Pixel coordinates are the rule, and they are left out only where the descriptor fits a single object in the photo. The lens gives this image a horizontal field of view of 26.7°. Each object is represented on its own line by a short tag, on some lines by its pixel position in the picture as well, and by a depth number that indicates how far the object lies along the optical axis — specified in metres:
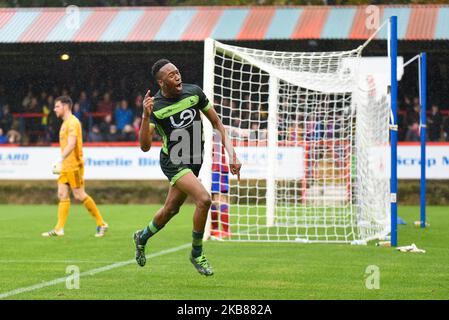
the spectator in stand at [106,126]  29.78
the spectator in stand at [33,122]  31.73
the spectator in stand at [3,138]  30.28
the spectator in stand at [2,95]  33.41
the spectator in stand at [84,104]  30.70
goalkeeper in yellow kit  15.31
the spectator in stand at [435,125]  27.62
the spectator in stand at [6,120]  31.03
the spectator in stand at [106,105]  31.30
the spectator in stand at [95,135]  29.12
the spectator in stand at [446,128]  27.17
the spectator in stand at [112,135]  29.50
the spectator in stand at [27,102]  32.22
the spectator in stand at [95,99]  32.03
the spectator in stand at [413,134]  27.09
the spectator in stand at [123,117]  30.34
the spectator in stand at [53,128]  30.55
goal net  14.83
